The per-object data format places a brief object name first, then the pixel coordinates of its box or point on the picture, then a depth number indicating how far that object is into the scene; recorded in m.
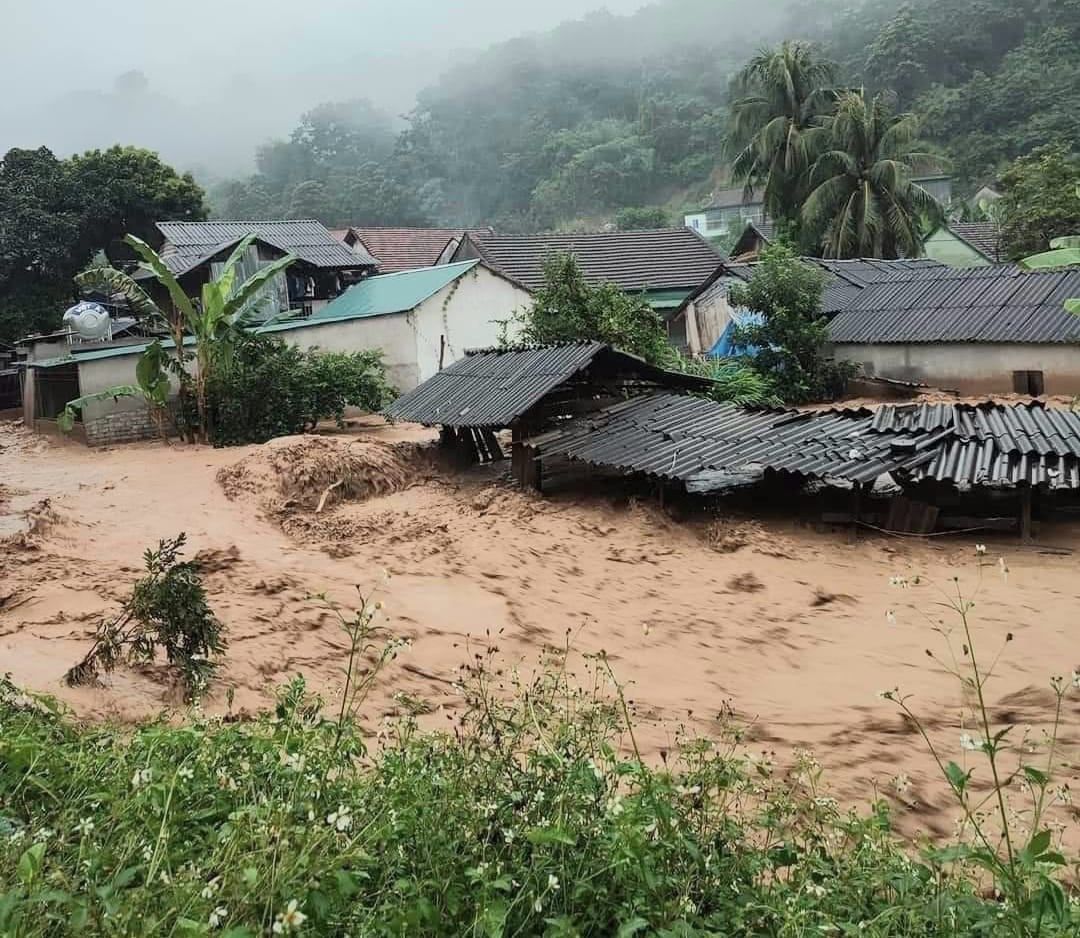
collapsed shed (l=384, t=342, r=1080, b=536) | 11.36
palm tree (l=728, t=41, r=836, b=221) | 35.16
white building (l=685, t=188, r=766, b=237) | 60.97
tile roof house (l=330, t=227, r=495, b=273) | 38.12
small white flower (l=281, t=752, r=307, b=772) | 2.96
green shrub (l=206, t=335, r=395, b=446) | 19.02
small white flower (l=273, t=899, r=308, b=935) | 2.11
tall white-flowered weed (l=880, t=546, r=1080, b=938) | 2.49
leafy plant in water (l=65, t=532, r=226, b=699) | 5.87
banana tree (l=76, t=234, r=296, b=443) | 18.00
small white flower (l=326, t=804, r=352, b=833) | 2.59
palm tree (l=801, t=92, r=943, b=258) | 31.62
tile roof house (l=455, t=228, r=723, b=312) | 28.80
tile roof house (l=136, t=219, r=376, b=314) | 27.03
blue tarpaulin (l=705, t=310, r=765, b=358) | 24.56
